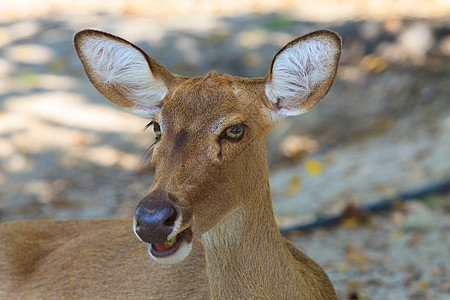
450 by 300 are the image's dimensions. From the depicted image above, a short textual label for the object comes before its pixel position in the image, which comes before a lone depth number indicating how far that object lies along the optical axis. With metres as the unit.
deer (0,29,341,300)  5.08
